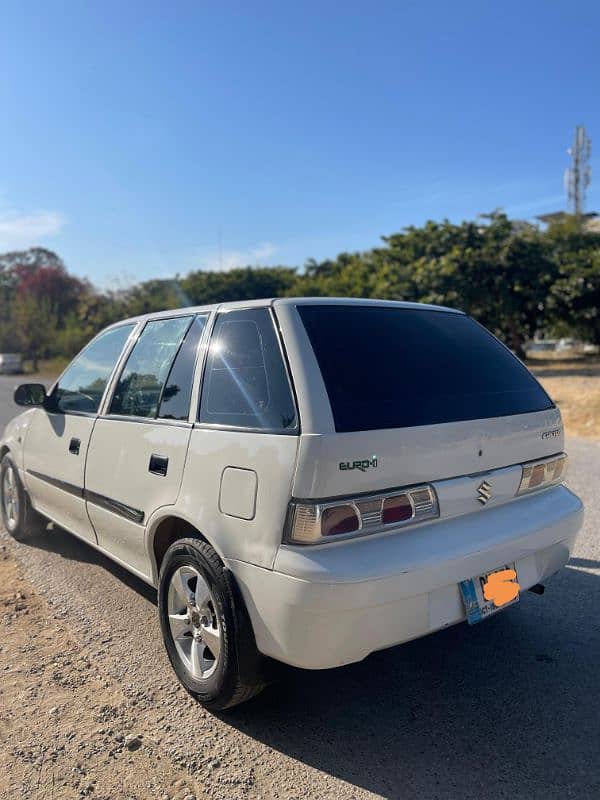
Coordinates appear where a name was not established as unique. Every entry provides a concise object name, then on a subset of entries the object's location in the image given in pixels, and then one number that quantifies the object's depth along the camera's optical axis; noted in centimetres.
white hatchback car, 231
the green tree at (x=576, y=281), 1997
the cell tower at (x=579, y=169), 4941
